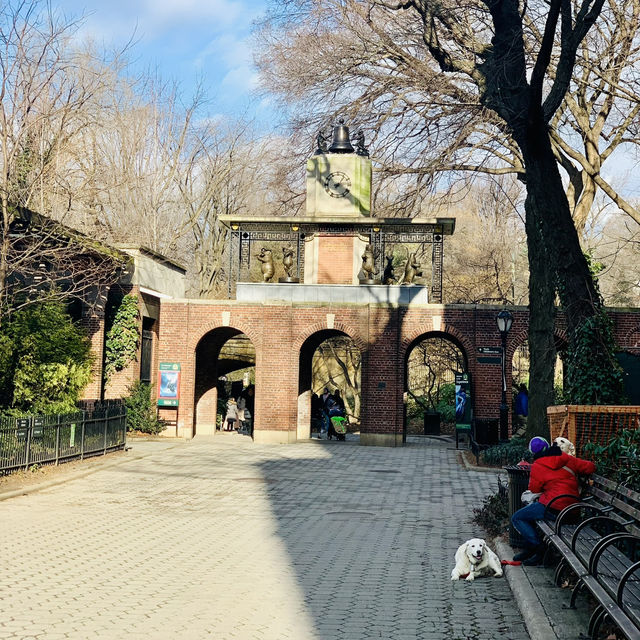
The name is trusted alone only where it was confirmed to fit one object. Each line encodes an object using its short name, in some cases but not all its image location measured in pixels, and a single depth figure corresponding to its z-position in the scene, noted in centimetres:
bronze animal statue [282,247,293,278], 3115
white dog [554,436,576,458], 909
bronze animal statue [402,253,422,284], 2979
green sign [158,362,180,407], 2931
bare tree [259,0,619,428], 1194
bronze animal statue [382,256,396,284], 3014
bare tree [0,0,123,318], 1539
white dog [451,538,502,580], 860
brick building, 2856
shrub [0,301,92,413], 1867
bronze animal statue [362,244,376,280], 2995
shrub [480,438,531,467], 1906
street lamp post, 2505
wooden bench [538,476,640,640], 526
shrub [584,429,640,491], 775
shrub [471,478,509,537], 1125
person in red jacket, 865
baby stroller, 3072
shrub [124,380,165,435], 2825
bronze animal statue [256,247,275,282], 3089
